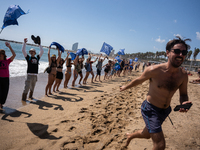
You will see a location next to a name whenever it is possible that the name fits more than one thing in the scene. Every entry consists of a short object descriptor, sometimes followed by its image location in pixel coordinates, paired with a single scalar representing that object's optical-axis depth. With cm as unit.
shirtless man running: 199
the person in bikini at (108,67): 1162
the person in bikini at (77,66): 772
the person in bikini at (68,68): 728
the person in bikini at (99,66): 1040
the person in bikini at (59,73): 646
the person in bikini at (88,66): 918
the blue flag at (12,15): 376
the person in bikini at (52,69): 557
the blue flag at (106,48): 1144
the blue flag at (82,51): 768
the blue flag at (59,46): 531
